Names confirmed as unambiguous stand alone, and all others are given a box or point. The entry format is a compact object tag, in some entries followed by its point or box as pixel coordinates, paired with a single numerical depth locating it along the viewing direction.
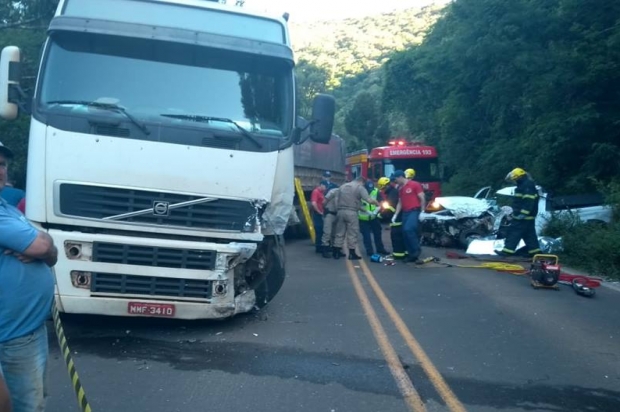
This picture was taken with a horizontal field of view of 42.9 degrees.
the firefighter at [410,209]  14.89
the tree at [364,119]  54.88
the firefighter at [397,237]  15.30
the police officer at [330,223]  16.05
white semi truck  7.31
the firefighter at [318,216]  17.20
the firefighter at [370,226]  16.39
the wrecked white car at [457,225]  18.45
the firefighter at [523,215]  14.09
